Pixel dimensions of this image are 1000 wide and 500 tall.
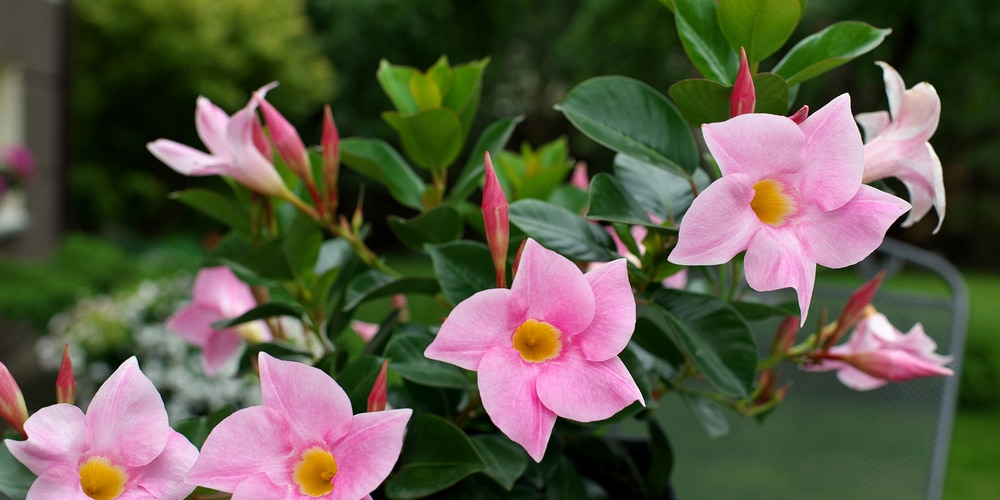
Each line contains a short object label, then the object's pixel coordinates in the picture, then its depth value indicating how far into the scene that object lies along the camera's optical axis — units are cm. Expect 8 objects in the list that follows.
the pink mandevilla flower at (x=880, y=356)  53
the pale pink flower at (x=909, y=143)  44
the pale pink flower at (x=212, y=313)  65
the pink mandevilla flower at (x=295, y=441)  35
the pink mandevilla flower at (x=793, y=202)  35
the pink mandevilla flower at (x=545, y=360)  36
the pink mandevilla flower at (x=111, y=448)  36
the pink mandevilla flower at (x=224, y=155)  54
